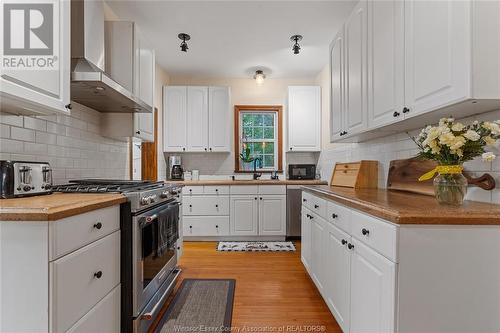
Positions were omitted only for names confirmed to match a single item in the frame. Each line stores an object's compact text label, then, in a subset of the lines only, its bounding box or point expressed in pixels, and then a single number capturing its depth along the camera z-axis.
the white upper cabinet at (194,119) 4.19
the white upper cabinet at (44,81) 1.19
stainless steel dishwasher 3.93
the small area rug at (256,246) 3.48
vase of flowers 1.14
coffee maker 4.19
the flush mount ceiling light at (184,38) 3.05
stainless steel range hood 1.69
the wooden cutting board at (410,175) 1.77
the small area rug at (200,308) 1.82
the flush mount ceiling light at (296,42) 3.07
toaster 1.29
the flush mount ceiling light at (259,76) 4.13
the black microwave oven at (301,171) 4.27
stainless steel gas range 1.56
